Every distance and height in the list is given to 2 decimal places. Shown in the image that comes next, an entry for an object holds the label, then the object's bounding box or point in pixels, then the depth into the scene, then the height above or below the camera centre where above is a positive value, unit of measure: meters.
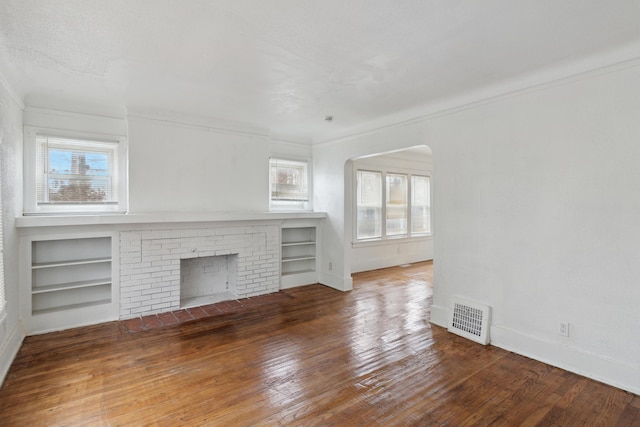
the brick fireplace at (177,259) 4.07 -0.66
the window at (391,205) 6.94 +0.20
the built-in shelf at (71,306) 3.69 -1.15
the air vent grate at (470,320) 3.38 -1.18
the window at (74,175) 3.70 +0.45
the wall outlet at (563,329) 2.88 -1.05
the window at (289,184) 5.64 +0.53
